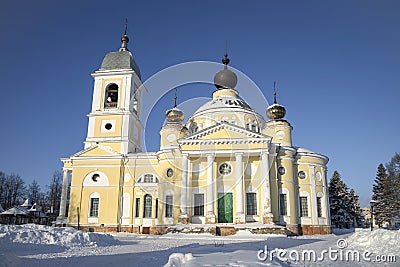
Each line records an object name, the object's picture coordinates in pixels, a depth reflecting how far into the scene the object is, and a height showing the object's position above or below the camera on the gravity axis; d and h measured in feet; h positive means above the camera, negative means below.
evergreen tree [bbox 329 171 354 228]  139.23 +2.60
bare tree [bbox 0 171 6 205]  182.39 +11.27
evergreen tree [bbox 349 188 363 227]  151.10 +1.22
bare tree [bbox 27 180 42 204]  204.92 +9.27
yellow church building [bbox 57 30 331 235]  85.81 +11.21
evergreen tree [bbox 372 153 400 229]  114.73 +5.55
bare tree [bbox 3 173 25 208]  184.96 +9.53
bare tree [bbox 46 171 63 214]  192.03 +8.36
